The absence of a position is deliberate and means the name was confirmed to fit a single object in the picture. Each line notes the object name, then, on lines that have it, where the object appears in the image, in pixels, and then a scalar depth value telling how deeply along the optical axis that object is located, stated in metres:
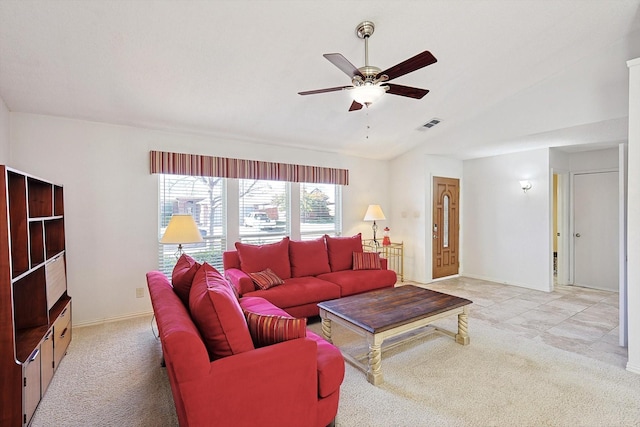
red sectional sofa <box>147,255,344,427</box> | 1.42
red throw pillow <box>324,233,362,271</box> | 4.45
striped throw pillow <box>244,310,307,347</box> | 1.77
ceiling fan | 2.11
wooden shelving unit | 1.73
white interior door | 5.14
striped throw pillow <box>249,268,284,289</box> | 3.51
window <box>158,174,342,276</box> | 4.19
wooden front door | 5.90
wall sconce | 5.32
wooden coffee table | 2.42
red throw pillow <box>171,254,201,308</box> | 2.12
